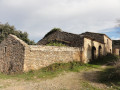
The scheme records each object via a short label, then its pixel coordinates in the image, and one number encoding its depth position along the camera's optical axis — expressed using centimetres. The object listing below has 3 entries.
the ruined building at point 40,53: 849
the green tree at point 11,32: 2428
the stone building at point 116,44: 2642
